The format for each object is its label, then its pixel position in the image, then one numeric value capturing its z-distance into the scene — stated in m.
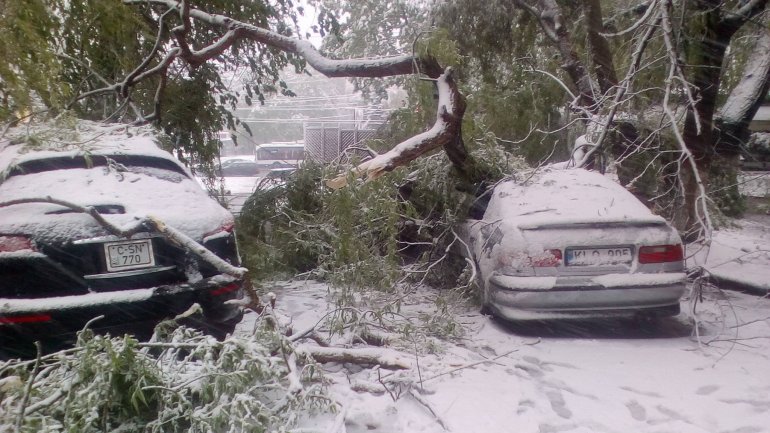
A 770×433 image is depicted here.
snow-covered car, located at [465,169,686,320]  4.42
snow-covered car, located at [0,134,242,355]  3.16
